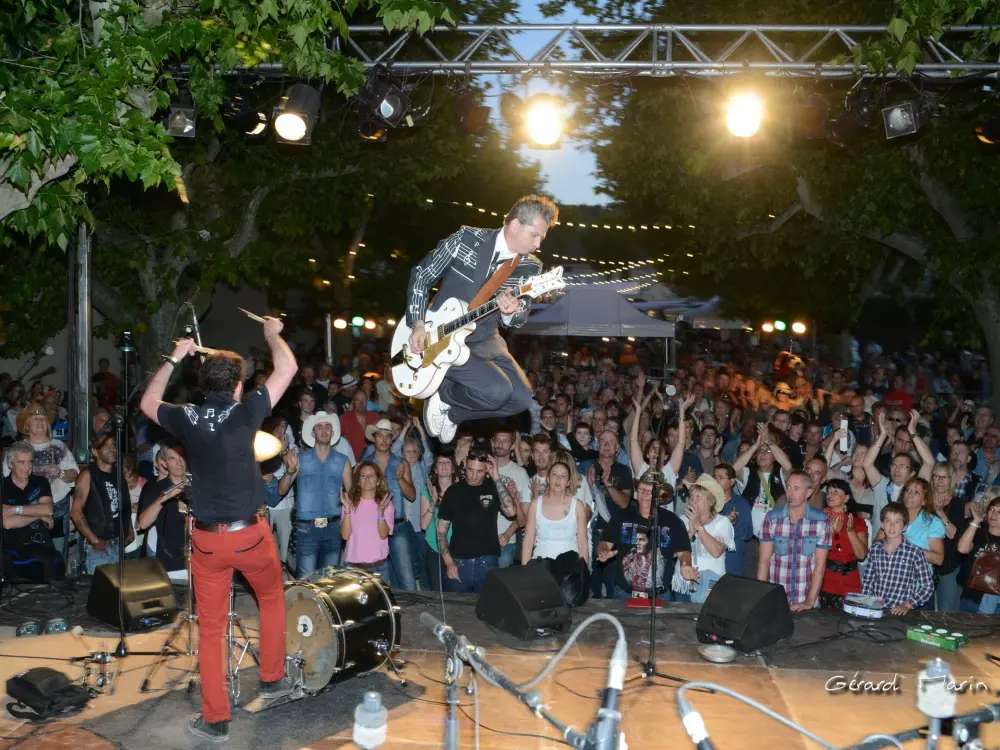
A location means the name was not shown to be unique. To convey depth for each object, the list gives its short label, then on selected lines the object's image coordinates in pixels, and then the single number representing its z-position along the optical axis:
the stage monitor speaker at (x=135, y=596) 6.59
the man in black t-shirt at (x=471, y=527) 7.82
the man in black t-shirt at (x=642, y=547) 7.36
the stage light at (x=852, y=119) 7.86
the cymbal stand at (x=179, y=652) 5.90
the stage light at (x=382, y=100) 7.62
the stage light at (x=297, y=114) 7.91
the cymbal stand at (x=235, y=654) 5.62
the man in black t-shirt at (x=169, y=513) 7.62
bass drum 5.59
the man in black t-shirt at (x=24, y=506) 7.81
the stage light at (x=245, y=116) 8.12
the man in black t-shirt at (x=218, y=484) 5.12
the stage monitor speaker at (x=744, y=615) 6.32
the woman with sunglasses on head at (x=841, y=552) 7.43
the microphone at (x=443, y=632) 3.38
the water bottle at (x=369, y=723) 3.01
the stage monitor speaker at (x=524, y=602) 6.61
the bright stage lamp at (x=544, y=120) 8.09
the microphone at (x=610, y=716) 2.55
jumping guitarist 5.31
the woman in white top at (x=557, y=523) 7.42
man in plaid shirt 7.28
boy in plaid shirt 7.18
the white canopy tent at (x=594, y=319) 16.94
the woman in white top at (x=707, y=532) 7.22
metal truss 7.28
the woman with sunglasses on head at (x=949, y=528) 7.68
